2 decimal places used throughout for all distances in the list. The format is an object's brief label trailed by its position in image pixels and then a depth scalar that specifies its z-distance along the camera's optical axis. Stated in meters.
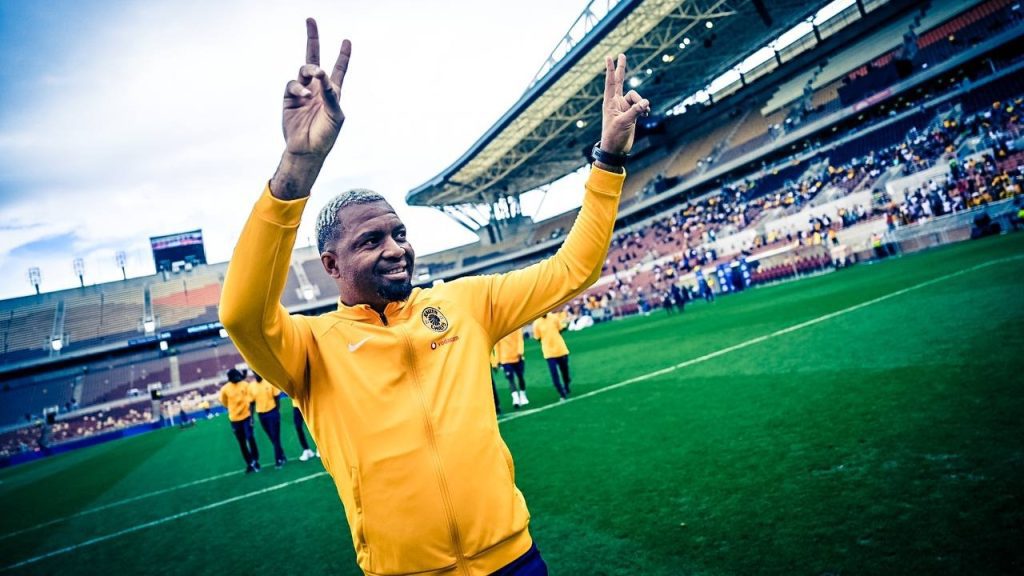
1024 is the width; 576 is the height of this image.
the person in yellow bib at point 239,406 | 9.77
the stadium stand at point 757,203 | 24.81
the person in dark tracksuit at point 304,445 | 10.10
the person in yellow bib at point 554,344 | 9.81
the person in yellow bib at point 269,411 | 9.75
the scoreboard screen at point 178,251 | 56.41
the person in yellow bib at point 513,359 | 10.38
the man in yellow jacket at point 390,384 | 1.60
